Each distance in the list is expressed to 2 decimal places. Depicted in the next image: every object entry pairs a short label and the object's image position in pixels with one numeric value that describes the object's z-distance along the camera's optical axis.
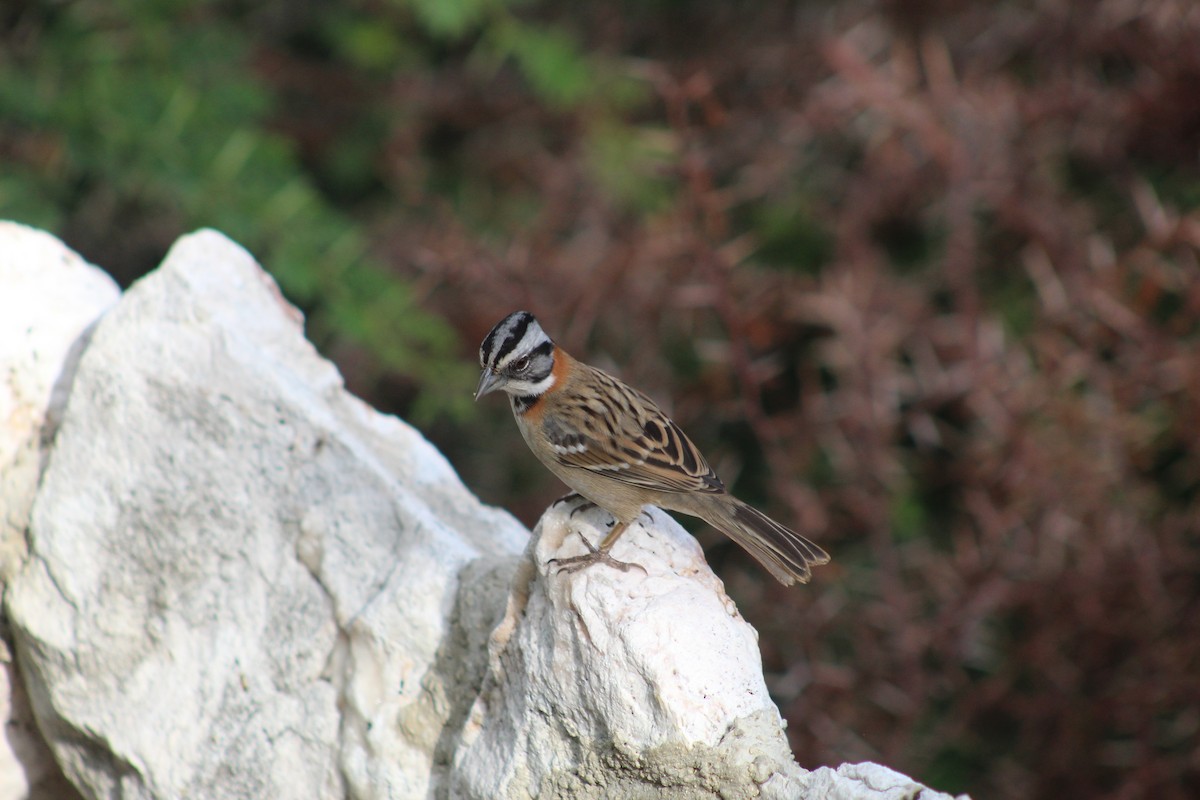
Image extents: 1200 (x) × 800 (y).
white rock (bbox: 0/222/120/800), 7.46
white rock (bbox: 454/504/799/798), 5.56
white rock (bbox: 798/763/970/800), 5.16
